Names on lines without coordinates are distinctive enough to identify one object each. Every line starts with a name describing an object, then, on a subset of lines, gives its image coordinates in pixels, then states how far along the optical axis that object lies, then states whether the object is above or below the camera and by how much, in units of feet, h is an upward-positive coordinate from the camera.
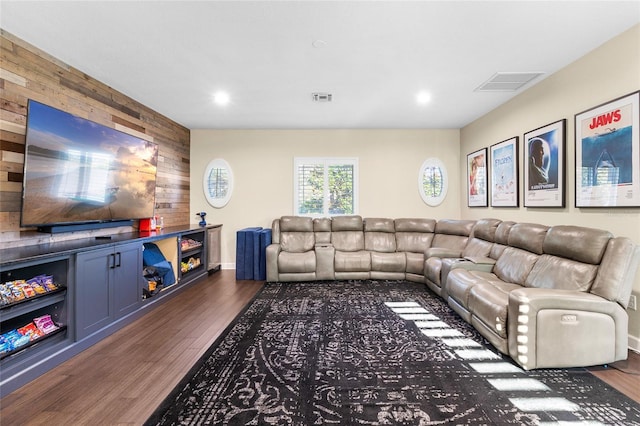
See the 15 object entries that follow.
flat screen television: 7.60 +1.35
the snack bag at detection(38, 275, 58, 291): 7.20 -1.87
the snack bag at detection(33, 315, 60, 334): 7.10 -2.94
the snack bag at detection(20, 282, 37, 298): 6.72 -1.94
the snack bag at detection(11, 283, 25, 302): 6.54 -1.96
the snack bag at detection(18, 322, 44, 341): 6.74 -2.97
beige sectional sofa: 6.75 -2.01
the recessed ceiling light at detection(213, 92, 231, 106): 12.03 +5.26
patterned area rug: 5.39 -3.86
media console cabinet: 6.41 -2.42
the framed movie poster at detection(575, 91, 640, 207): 7.53 +1.93
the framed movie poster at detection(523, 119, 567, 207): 9.95 +2.07
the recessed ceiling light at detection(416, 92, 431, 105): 12.13 +5.42
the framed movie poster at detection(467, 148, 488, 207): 14.99 +2.24
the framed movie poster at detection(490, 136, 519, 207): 12.50 +2.14
